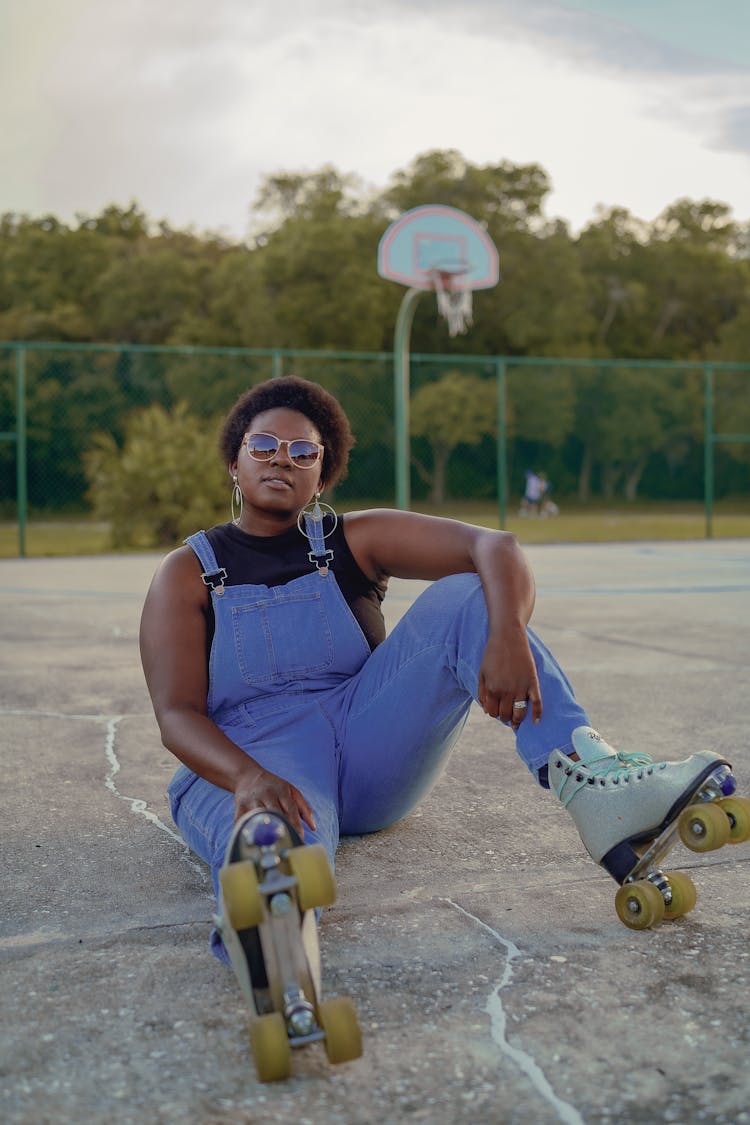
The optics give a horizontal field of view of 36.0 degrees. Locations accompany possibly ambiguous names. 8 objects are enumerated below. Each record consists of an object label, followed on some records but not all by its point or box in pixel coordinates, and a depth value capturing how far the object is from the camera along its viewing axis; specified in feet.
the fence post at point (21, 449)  49.65
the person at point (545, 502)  99.92
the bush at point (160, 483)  53.88
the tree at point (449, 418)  100.12
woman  7.12
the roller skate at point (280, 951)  5.40
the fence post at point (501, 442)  57.88
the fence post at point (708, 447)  62.64
